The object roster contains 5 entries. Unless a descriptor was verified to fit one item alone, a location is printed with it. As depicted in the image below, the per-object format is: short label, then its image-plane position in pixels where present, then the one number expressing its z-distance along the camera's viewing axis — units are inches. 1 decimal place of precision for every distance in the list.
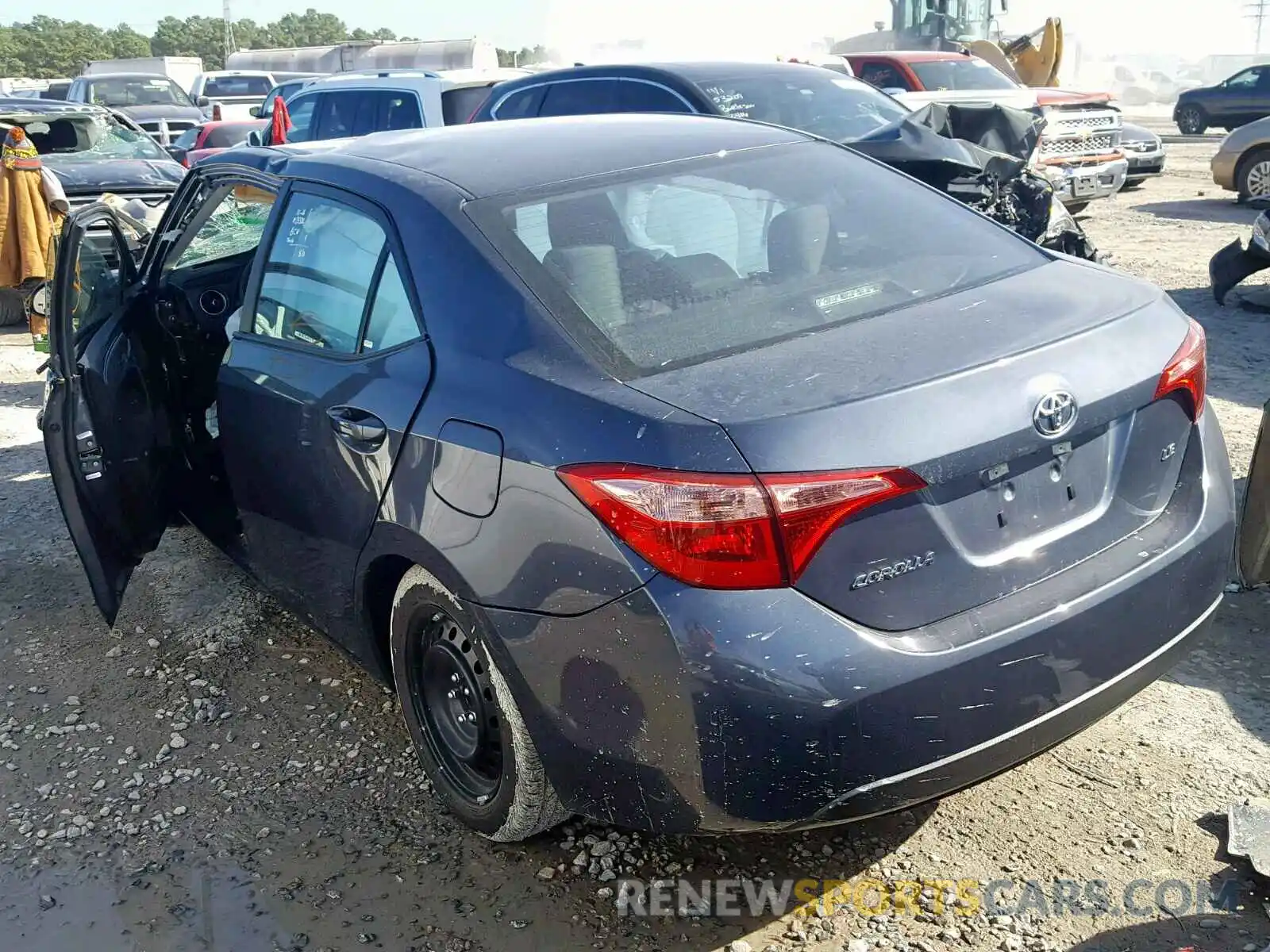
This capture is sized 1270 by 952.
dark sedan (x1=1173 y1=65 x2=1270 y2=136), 908.0
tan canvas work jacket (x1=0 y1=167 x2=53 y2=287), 349.1
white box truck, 1159.6
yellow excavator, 1112.2
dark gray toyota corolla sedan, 86.1
